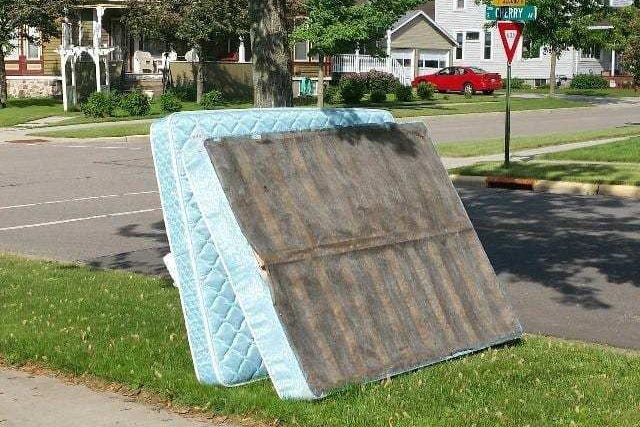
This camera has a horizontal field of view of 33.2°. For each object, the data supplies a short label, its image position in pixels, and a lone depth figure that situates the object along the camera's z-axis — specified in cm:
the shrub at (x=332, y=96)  4200
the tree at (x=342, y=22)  3537
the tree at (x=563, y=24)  3972
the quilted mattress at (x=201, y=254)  591
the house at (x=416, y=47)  5956
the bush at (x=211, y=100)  3659
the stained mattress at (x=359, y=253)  575
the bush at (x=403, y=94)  4391
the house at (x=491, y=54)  6419
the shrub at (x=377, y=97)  4247
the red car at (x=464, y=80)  5247
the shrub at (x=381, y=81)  4962
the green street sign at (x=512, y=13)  1805
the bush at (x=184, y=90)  4306
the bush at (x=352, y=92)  4150
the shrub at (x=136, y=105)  3469
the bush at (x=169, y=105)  3506
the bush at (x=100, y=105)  3428
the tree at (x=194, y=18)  3872
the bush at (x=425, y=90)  4602
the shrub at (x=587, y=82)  5997
